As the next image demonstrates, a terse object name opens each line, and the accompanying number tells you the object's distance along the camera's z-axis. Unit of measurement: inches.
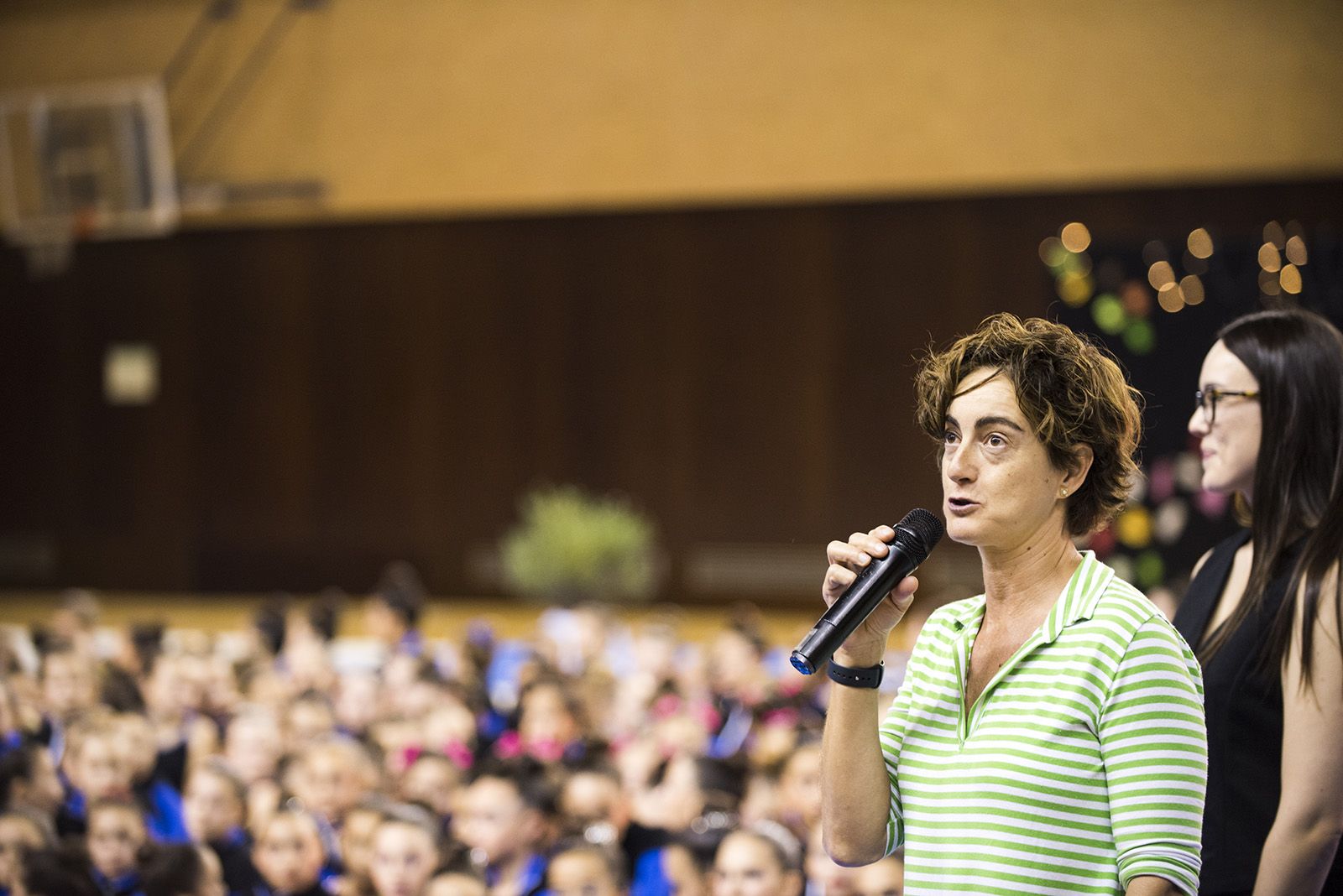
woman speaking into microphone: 201.1
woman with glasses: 214.2
